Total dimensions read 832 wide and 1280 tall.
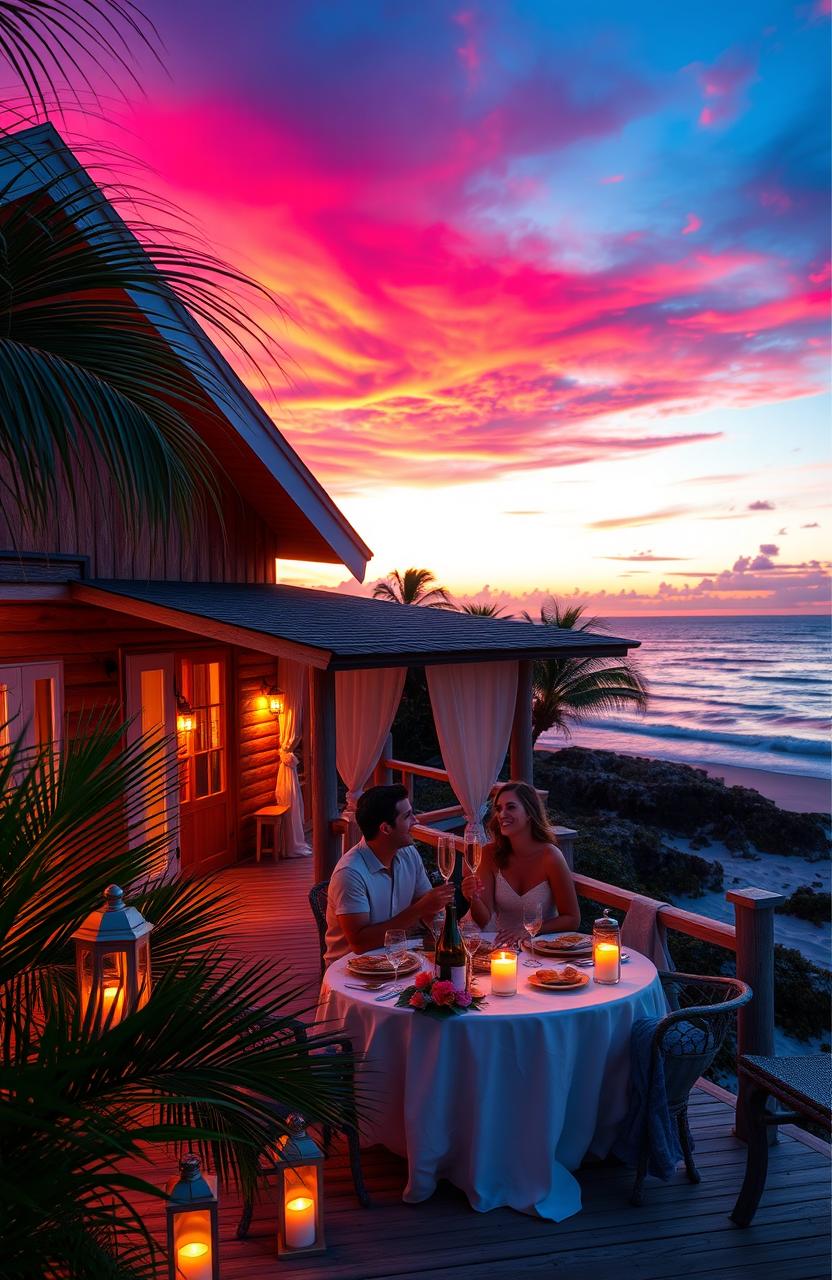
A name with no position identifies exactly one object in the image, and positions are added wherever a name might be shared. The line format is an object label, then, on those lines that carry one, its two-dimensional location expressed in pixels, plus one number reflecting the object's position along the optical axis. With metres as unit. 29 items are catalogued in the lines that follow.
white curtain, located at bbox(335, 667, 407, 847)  7.66
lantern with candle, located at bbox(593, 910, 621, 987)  4.02
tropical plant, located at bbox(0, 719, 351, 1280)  1.55
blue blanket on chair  3.84
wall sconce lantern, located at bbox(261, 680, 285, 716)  10.52
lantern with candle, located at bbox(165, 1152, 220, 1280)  3.13
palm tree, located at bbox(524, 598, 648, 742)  19.11
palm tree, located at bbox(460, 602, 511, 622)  21.51
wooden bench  3.54
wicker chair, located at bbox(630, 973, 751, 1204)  3.79
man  4.36
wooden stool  10.20
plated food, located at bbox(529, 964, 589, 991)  3.95
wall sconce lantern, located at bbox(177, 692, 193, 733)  9.03
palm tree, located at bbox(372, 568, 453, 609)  22.34
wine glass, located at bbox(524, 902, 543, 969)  4.23
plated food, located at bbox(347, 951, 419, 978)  4.03
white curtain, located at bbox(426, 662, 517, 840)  6.98
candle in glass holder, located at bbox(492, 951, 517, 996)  3.89
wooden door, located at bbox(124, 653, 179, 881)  7.98
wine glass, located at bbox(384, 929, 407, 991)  3.94
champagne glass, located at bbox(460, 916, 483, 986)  4.05
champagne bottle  3.81
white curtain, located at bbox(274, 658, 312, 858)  10.48
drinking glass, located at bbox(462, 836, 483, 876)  4.40
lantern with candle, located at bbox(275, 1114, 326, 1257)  3.51
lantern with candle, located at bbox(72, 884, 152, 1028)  2.16
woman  4.78
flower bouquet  3.68
